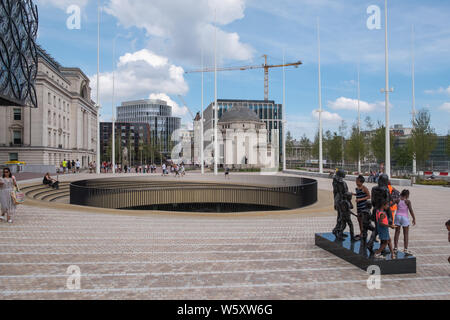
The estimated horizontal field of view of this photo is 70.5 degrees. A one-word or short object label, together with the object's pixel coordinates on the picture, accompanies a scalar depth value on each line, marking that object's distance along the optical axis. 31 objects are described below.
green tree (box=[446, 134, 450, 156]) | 36.28
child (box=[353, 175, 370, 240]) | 7.71
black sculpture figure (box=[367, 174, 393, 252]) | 7.12
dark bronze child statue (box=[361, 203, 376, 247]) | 7.55
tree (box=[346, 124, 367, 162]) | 47.22
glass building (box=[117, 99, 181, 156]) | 179.12
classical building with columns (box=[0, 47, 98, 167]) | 50.78
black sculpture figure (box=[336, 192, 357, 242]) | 8.30
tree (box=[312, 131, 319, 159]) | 67.06
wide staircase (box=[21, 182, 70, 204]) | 20.73
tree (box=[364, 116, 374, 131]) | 56.97
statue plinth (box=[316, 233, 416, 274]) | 6.92
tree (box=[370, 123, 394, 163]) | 44.56
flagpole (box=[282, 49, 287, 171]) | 50.41
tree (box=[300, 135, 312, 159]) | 80.81
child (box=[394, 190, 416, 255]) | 8.18
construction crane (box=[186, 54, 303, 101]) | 133.24
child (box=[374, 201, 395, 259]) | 7.07
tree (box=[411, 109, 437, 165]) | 34.34
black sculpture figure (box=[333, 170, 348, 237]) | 8.49
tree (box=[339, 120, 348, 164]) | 57.44
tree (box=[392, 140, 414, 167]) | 47.97
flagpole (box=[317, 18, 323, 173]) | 41.47
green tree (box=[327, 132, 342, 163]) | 53.78
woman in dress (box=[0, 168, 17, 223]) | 10.98
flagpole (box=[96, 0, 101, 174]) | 37.88
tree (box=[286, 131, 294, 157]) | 85.47
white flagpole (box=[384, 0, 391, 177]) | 27.33
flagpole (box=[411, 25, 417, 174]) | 35.84
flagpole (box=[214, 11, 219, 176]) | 40.80
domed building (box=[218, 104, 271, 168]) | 84.06
